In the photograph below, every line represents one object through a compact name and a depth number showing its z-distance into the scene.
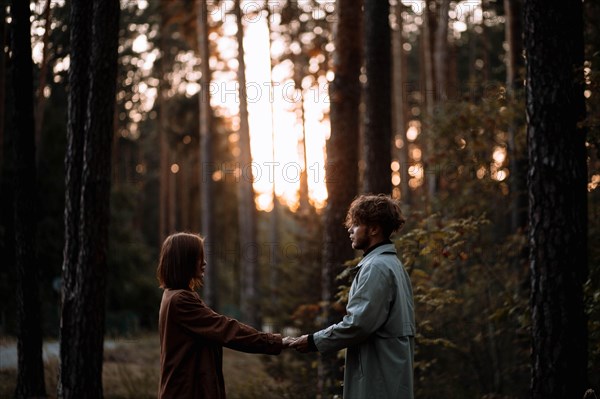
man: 4.64
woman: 5.01
